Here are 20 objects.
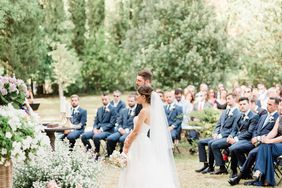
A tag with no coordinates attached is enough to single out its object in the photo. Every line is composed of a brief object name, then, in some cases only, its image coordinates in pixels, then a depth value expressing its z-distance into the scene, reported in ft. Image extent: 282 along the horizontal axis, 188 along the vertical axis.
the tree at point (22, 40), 71.26
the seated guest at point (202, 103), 40.68
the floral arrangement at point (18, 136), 13.44
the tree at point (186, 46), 64.49
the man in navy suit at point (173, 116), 35.86
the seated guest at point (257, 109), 30.43
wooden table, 30.01
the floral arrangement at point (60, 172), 20.38
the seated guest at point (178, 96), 40.01
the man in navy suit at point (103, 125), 36.57
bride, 22.15
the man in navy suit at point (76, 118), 36.84
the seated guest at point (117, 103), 37.22
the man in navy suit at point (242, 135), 28.73
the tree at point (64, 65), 107.55
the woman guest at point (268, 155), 26.94
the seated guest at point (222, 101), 38.67
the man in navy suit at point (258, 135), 27.53
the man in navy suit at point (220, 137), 30.29
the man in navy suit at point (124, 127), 35.32
